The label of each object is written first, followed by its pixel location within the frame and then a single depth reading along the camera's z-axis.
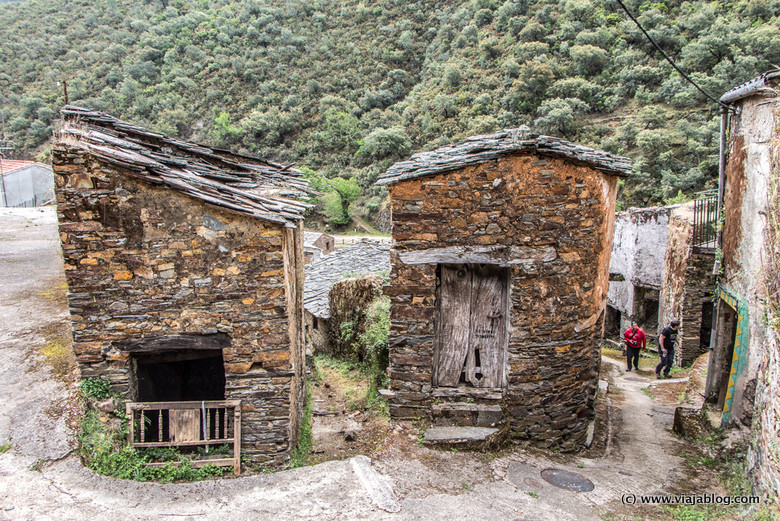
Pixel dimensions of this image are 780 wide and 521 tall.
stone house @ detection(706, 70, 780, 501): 4.78
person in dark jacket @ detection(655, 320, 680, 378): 10.74
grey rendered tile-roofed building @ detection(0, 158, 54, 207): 25.89
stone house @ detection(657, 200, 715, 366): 11.19
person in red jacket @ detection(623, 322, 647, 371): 11.37
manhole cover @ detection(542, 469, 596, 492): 5.34
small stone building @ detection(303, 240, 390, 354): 12.16
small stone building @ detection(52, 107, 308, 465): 4.87
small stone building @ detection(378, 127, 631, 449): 5.64
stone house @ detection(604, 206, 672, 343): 13.91
